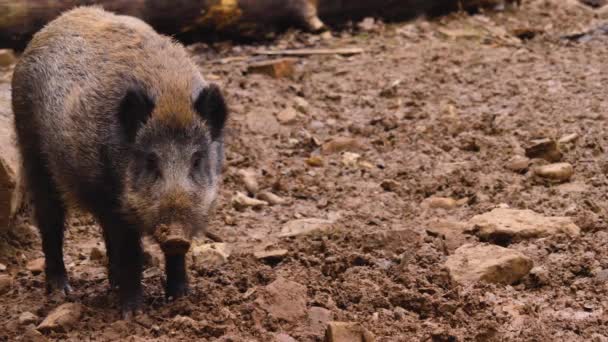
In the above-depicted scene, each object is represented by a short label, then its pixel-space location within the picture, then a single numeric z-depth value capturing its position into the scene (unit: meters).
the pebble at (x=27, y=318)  10.47
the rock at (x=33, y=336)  9.53
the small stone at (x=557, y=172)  14.19
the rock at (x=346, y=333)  9.12
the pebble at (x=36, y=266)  12.63
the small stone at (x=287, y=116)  17.56
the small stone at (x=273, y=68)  19.31
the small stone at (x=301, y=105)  18.10
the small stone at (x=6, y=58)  18.39
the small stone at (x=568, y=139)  15.37
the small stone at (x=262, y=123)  17.17
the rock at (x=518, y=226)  12.08
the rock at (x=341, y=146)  16.69
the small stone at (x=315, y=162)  16.20
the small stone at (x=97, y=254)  12.75
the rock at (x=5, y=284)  11.70
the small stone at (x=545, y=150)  14.95
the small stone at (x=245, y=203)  14.64
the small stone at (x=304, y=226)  13.04
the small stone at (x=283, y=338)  9.47
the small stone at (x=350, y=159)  16.11
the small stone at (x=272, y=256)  11.97
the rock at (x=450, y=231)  12.16
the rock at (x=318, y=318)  9.88
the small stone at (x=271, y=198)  14.91
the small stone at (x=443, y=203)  14.08
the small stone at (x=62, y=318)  10.05
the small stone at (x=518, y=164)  14.88
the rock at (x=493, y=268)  10.89
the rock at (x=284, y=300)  10.00
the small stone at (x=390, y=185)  14.99
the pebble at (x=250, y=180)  15.25
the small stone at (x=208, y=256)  12.12
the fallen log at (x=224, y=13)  18.50
